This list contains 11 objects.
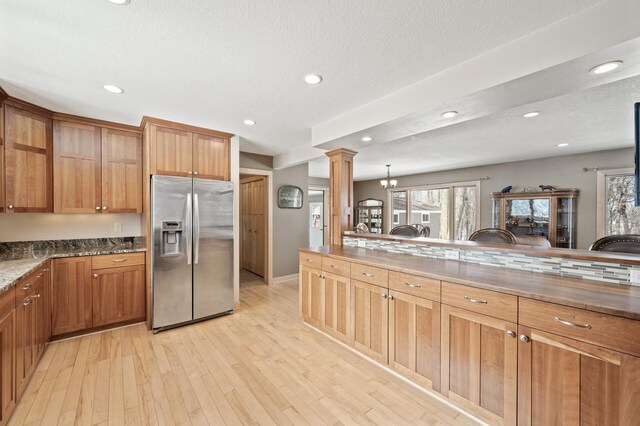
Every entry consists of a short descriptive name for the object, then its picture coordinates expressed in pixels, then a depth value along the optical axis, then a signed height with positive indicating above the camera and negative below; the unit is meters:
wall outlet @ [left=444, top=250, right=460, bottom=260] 2.31 -0.39
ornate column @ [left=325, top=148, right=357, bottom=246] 3.39 +0.25
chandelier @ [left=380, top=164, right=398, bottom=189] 5.82 +0.63
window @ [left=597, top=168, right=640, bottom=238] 4.22 +0.11
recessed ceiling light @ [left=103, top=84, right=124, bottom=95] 2.25 +1.08
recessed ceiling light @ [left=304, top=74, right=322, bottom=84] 2.07 +1.08
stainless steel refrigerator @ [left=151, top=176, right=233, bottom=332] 2.98 -0.47
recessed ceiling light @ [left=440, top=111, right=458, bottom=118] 2.19 +0.83
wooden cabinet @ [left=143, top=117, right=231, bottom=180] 3.06 +0.77
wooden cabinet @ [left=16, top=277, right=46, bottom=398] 1.83 -0.96
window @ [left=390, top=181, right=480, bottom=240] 6.24 +0.09
